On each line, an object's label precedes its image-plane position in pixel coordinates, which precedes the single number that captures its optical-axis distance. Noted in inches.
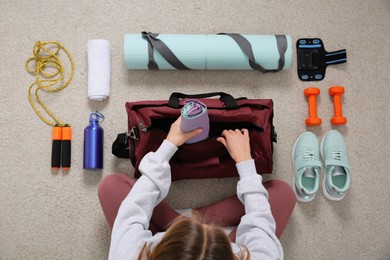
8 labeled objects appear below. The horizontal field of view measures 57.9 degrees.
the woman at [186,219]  31.2
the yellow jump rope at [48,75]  54.1
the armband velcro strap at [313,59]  57.0
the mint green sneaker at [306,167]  53.4
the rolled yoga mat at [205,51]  52.0
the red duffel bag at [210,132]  46.8
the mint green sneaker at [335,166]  53.7
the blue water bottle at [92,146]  52.4
